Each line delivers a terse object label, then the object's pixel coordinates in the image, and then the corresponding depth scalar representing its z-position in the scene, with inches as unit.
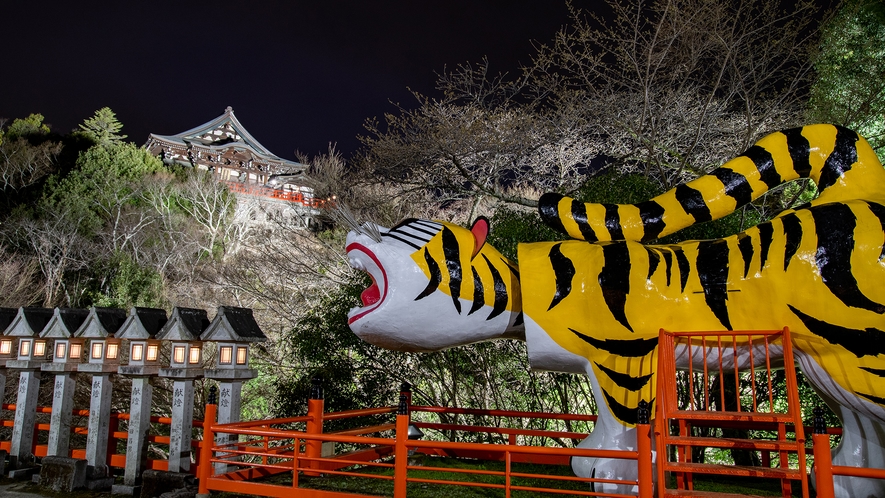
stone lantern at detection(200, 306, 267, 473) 220.5
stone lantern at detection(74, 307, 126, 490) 236.1
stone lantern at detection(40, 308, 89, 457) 248.2
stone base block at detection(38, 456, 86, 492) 232.1
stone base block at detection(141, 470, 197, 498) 209.2
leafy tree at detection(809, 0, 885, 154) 345.4
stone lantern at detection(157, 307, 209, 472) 216.5
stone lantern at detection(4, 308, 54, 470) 266.1
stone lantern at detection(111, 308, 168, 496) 223.9
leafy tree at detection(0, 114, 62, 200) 842.8
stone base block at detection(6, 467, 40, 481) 256.4
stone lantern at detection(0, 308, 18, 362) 285.9
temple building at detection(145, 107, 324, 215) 1061.8
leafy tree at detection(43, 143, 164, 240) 801.6
